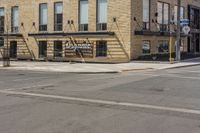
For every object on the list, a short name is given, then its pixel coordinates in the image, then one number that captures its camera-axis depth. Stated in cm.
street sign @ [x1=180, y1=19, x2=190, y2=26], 2572
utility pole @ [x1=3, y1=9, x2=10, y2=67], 2431
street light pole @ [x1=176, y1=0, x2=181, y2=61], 2618
